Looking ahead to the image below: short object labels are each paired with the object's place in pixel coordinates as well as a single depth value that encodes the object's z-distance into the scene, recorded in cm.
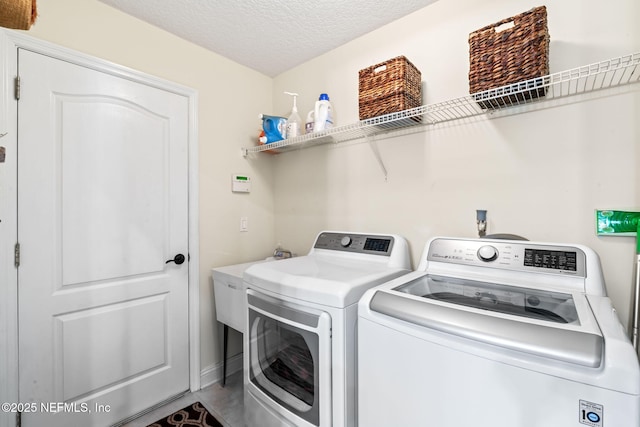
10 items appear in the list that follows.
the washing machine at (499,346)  68
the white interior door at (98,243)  149
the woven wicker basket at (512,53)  115
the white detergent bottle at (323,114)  193
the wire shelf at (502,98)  116
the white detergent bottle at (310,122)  209
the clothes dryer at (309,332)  117
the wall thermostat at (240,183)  231
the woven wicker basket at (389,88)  150
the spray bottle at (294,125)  214
